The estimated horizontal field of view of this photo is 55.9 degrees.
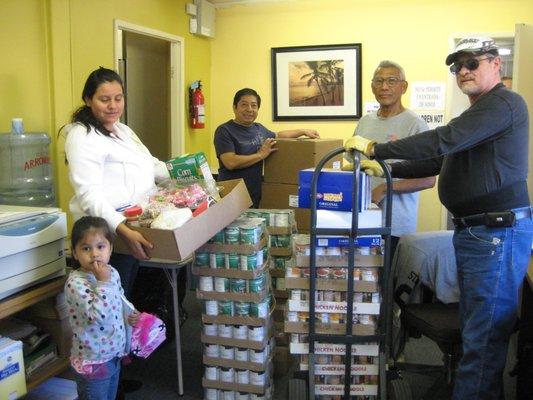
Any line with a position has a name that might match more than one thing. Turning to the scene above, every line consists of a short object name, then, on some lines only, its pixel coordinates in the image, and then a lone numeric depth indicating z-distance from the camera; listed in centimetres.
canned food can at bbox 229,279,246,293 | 233
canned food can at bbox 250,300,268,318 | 234
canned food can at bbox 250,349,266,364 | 236
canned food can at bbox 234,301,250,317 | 234
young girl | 172
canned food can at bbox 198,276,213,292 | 235
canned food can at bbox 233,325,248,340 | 236
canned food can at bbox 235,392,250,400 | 241
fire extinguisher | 454
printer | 186
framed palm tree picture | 455
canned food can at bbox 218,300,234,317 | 236
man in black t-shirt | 317
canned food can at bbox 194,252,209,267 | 234
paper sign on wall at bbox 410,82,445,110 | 439
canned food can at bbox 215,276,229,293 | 235
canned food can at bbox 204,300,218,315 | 237
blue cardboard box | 194
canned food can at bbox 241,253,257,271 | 229
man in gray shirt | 268
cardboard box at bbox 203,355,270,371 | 237
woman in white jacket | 192
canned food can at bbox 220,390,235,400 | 242
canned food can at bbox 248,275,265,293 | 232
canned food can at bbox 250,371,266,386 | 237
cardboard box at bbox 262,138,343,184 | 309
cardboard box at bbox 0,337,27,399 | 181
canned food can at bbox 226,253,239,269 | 231
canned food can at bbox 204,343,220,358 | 241
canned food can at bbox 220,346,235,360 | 240
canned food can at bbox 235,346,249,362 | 238
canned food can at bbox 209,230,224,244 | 230
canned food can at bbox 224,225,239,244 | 229
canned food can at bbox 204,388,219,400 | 244
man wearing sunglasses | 179
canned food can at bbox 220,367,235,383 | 241
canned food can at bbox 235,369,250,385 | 239
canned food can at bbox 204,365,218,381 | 242
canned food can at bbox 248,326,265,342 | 235
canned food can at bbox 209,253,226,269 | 232
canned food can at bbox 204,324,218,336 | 240
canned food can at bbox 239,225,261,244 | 228
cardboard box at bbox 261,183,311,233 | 319
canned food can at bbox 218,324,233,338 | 238
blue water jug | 292
